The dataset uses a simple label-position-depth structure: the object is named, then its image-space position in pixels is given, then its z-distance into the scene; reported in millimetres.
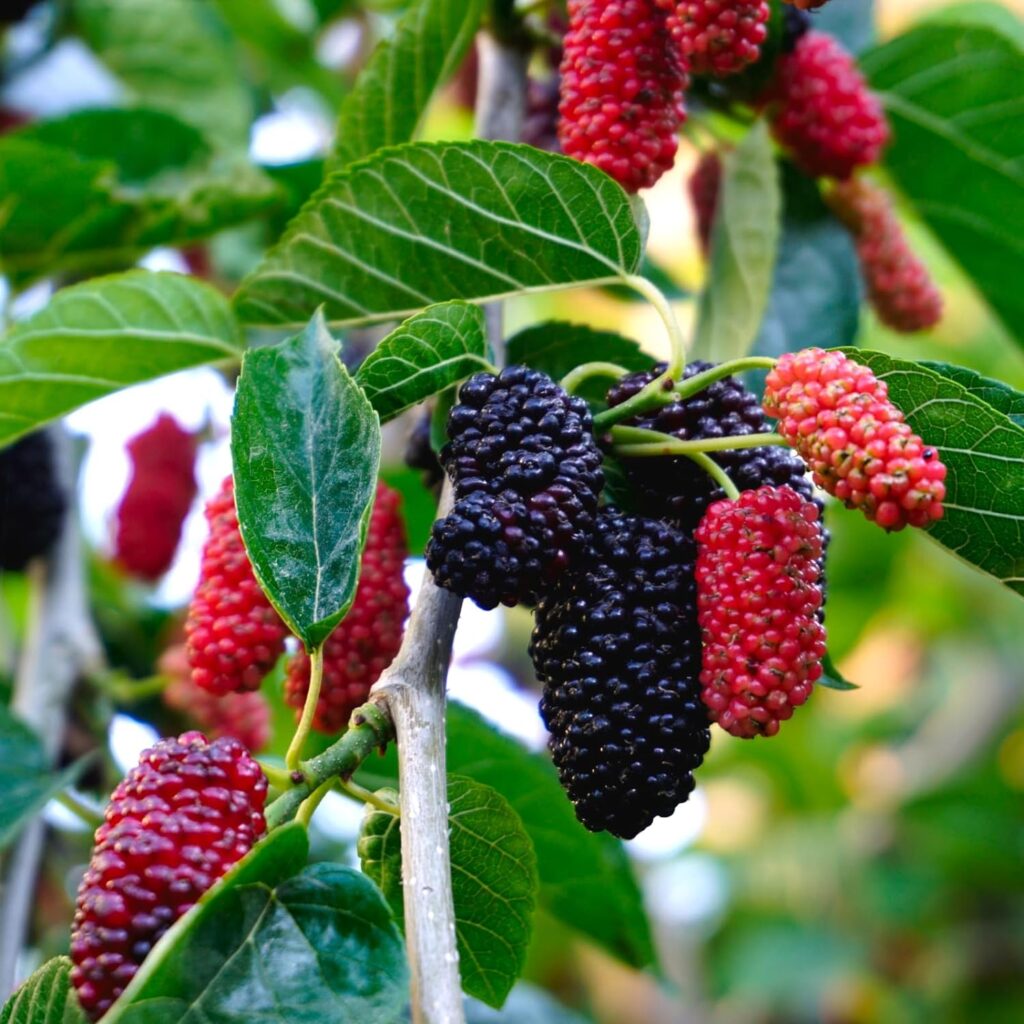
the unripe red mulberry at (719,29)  246
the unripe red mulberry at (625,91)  256
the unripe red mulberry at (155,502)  424
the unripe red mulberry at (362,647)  255
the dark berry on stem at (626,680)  235
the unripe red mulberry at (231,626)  253
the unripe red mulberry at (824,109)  304
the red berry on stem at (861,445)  222
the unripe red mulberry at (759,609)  232
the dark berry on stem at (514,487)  230
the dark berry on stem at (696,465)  250
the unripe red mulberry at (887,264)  320
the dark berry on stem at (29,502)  369
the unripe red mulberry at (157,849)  221
